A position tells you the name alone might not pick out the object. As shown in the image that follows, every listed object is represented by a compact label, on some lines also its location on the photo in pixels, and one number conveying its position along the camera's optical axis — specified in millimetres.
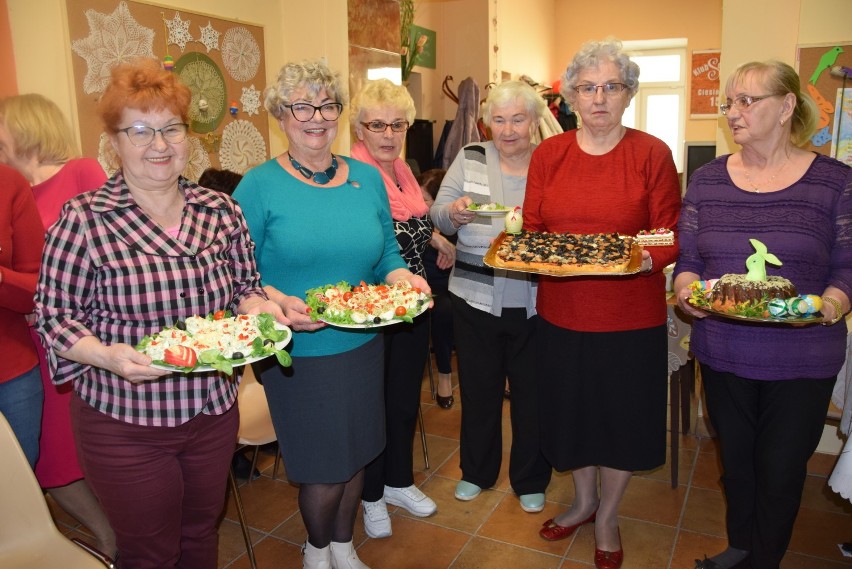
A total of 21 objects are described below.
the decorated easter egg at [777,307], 1798
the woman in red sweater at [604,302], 2168
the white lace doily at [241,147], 3629
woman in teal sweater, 1945
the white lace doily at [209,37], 3422
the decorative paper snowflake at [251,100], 3725
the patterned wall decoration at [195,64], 2889
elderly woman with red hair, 1504
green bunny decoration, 1890
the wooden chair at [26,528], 1675
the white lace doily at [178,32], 3244
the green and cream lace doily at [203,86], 3355
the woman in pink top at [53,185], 2178
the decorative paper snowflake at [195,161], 3410
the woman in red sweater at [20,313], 1904
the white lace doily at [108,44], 2871
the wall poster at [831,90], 3025
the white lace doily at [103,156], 2975
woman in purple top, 1938
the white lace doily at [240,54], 3584
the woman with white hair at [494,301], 2562
